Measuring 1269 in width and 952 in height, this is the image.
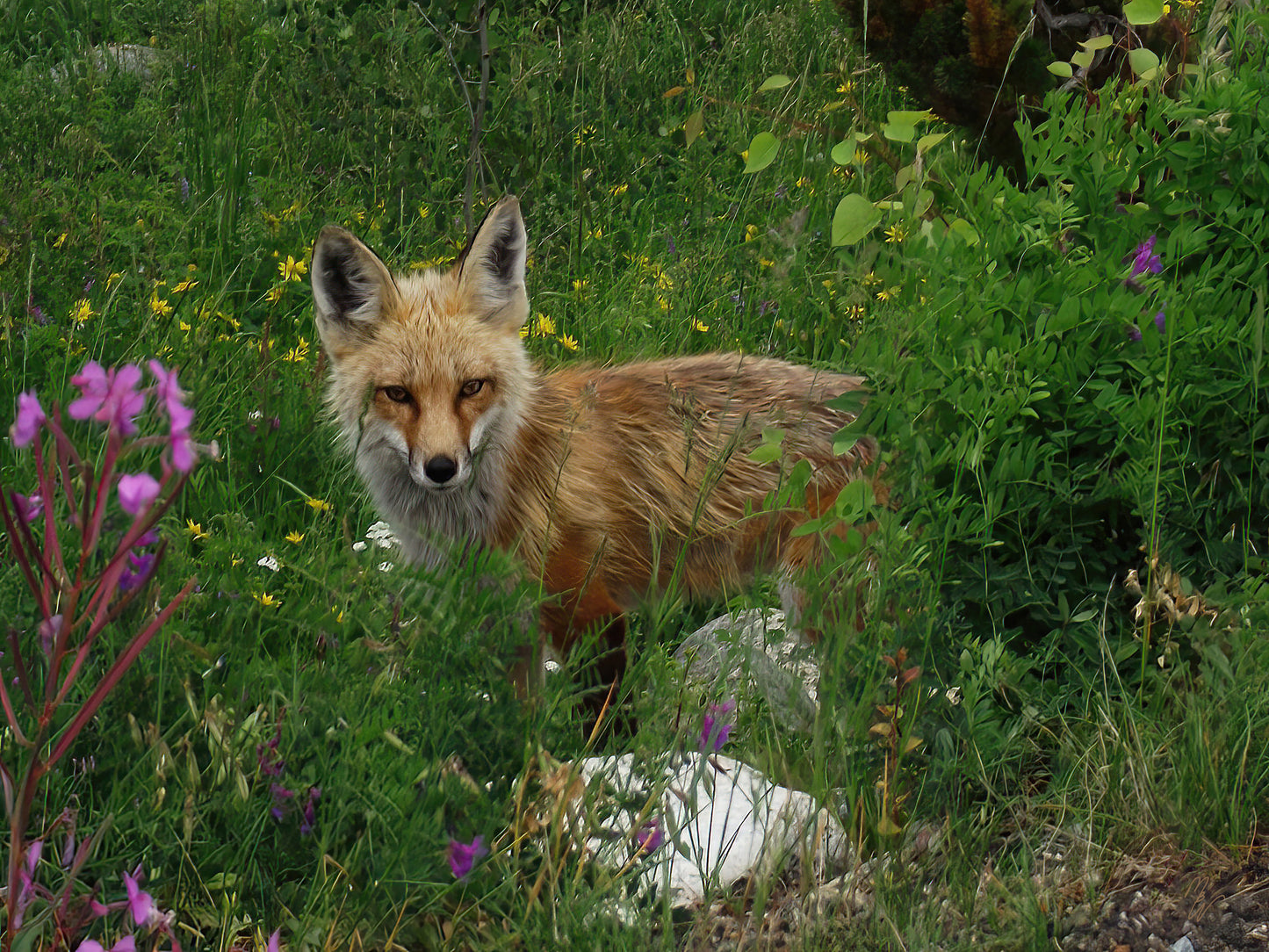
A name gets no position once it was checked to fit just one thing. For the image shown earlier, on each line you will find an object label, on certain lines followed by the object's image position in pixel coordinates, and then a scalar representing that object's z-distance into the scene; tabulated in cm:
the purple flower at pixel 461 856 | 425
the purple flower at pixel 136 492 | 248
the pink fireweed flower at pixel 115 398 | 264
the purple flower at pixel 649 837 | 457
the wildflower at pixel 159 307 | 823
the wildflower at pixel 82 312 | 790
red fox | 756
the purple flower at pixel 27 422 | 259
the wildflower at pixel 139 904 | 326
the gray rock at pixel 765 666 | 505
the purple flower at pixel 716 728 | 466
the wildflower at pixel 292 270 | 905
